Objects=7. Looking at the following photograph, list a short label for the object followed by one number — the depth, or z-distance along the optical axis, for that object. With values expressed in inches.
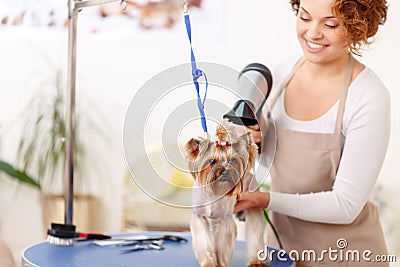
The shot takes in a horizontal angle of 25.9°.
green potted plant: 161.4
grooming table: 80.7
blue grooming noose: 74.7
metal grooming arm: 93.3
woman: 87.2
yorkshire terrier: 71.9
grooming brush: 88.9
